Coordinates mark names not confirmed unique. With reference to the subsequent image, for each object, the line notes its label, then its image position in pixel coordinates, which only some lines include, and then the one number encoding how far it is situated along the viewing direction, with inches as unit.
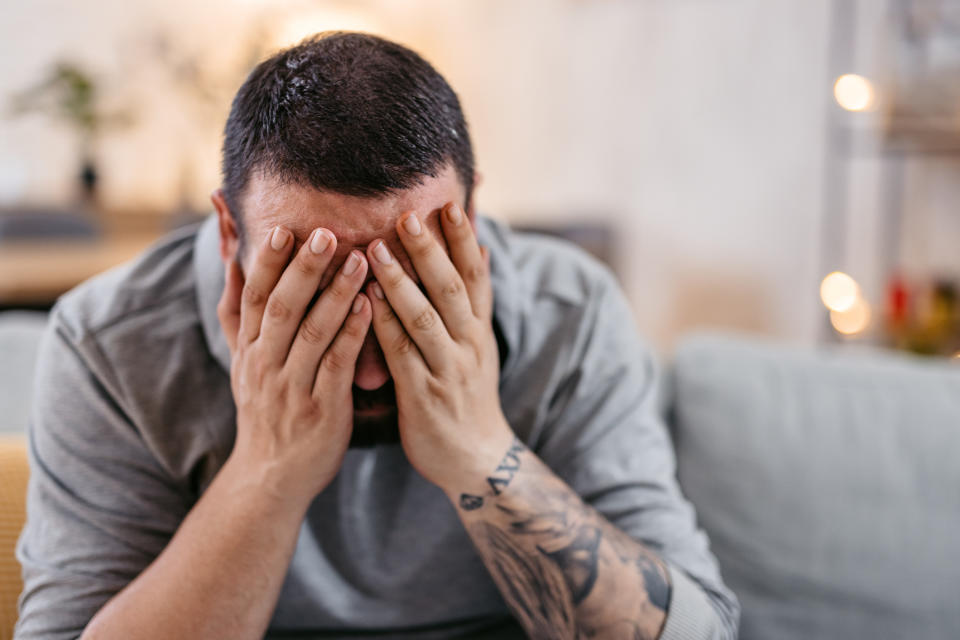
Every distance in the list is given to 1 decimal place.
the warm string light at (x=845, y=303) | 80.8
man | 25.4
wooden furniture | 69.4
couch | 35.5
